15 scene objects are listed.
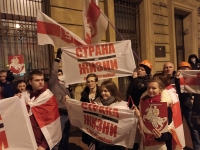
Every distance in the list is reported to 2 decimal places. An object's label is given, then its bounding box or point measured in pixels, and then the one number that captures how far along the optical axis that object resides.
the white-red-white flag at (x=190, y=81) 4.18
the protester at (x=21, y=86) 3.79
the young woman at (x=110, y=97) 2.99
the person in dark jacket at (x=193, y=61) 5.84
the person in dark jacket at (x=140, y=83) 3.57
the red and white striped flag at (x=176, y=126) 2.94
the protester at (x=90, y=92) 3.37
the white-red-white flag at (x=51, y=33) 3.87
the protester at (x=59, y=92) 3.46
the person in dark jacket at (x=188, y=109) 4.20
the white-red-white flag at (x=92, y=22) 4.30
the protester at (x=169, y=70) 4.27
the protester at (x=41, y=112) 2.84
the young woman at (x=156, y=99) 2.80
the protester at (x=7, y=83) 3.65
